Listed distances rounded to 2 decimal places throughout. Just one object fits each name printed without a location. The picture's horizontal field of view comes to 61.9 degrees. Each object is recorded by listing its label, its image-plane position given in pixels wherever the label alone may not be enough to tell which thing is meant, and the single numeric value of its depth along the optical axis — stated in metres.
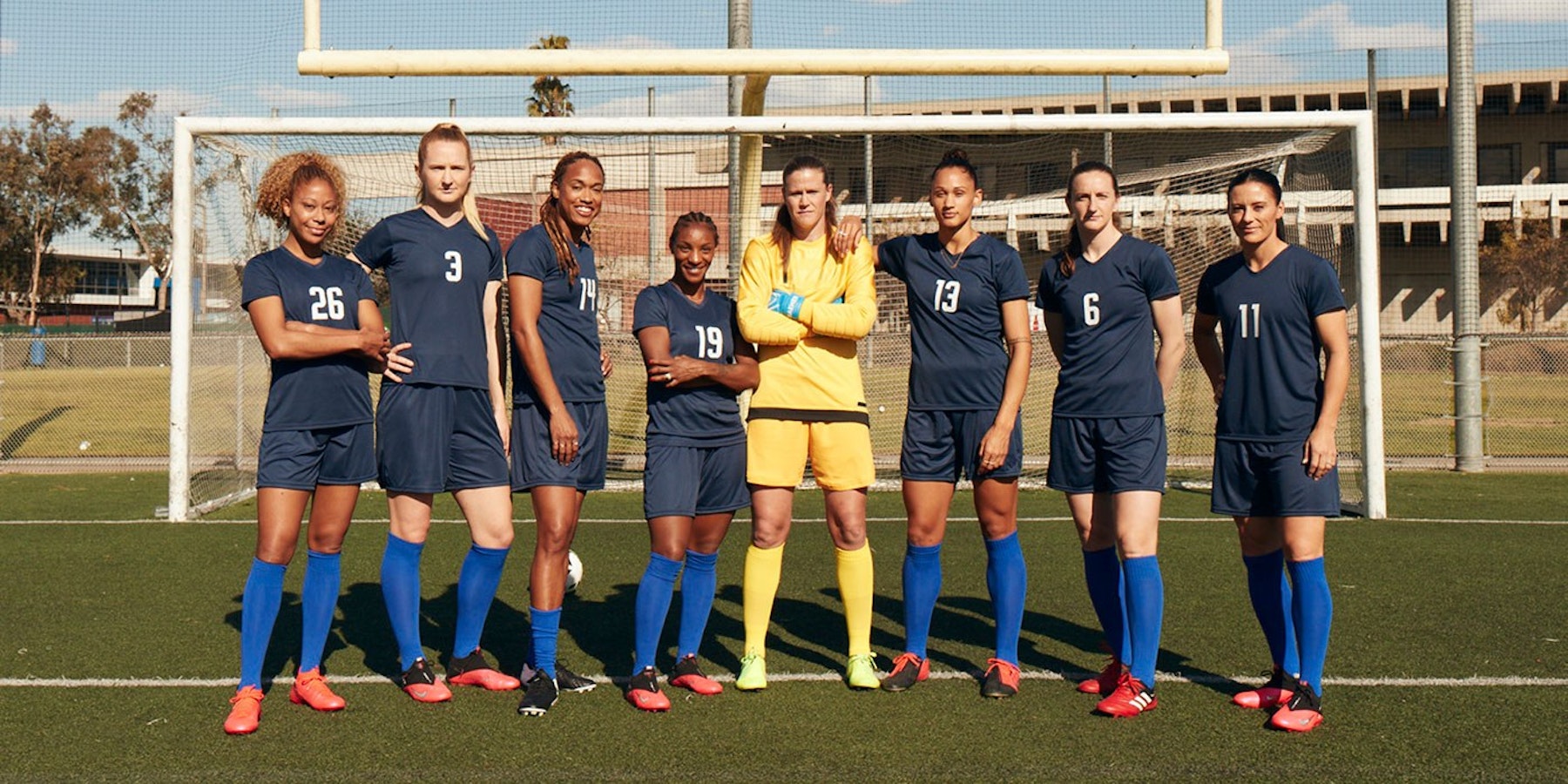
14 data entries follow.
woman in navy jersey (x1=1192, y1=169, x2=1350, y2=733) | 4.46
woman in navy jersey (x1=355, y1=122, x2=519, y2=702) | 4.59
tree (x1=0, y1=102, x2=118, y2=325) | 52.06
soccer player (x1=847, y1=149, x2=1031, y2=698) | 4.83
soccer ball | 6.40
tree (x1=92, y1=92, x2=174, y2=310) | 52.78
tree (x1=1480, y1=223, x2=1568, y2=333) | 34.78
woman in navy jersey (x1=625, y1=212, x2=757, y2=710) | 4.71
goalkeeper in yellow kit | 4.74
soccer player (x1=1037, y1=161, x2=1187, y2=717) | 4.68
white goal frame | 8.67
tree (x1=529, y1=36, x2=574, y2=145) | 33.88
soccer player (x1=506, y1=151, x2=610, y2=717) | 4.62
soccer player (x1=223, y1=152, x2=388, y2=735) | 4.41
